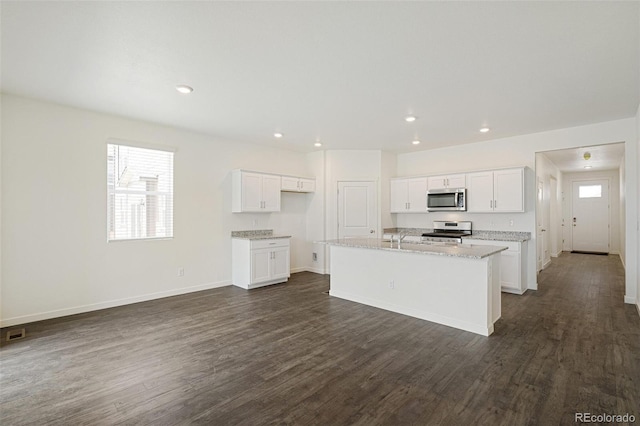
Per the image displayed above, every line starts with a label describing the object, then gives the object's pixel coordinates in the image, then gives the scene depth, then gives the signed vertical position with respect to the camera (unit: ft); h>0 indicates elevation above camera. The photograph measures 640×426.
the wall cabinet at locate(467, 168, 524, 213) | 17.34 +1.38
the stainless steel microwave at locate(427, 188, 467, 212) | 19.43 +0.98
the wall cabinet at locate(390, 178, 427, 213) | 21.45 +1.36
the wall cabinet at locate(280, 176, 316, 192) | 20.95 +2.10
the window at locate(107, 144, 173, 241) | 14.80 +1.07
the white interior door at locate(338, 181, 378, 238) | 22.29 +0.32
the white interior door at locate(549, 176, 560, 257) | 26.83 -0.41
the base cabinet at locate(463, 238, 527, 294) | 16.75 -2.83
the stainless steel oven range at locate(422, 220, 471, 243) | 19.52 -1.14
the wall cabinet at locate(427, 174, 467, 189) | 19.65 +2.16
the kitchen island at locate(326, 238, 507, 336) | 11.43 -2.74
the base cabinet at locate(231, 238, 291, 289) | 17.95 -2.84
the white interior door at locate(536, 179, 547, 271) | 20.83 -1.06
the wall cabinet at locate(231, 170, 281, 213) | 18.54 +1.37
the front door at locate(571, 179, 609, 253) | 31.24 -0.12
